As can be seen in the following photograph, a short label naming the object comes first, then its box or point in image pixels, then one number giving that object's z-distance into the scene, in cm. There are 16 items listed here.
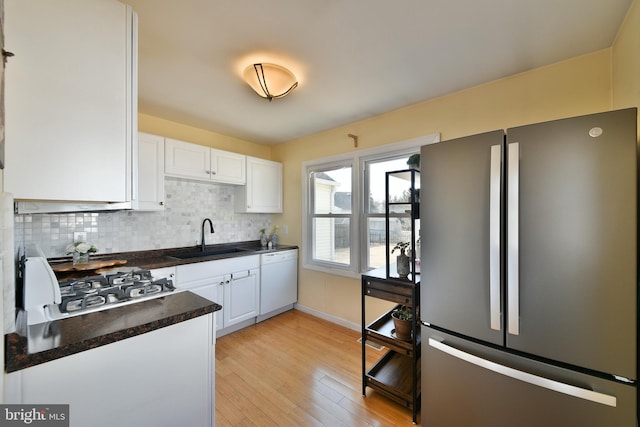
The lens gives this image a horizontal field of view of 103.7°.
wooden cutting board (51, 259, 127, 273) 194
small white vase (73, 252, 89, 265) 212
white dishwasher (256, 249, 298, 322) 315
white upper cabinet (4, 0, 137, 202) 87
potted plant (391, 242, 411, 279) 193
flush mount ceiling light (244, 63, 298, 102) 177
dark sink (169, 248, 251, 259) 292
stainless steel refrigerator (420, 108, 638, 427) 101
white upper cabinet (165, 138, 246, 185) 265
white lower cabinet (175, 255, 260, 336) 251
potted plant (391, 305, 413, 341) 178
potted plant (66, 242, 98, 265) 213
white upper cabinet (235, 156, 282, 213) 334
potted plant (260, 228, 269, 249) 364
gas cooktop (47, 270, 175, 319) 110
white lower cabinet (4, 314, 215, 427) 83
